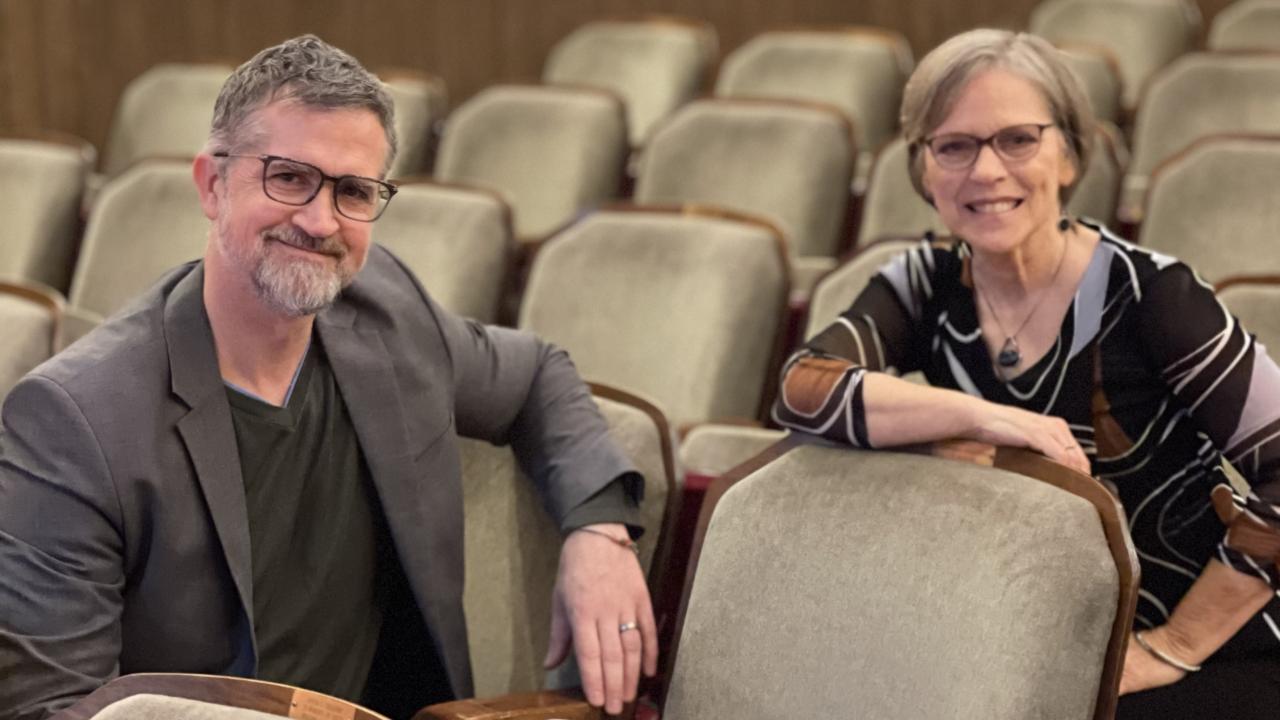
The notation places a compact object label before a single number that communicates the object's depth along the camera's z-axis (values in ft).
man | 11.02
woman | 11.42
